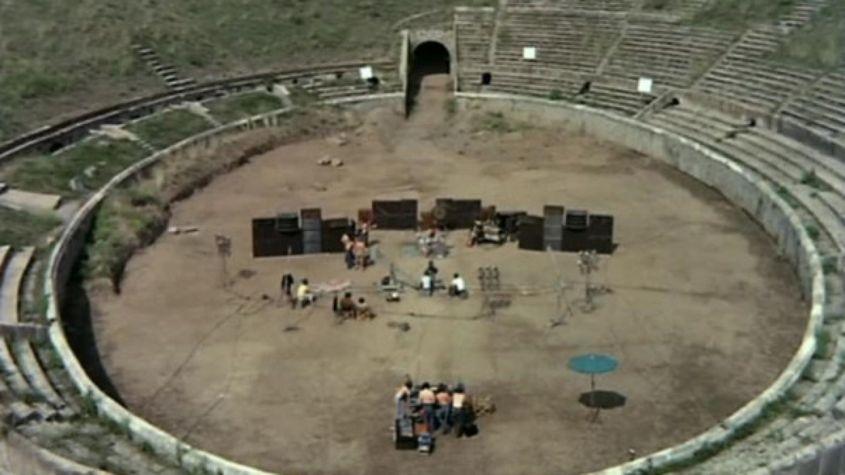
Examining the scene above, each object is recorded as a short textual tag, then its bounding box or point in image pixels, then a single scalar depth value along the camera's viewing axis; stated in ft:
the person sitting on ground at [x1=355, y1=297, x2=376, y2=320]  95.91
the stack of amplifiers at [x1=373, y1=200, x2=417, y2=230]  115.85
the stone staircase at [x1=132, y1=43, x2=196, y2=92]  158.62
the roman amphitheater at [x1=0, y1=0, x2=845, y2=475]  74.69
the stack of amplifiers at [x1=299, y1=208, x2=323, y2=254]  109.91
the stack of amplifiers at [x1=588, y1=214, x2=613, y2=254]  107.45
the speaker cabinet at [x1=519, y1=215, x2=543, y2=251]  109.09
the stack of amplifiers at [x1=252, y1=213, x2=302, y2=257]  109.19
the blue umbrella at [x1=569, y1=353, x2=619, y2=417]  77.05
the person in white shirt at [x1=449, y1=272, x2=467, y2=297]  99.76
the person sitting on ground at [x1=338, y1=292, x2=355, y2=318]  96.07
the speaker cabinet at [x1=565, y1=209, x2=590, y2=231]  108.47
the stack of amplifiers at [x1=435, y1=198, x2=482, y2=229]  115.55
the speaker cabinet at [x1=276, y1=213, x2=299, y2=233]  109.40
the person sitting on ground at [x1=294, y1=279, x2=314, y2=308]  98.78
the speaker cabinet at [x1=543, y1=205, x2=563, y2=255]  108.58
